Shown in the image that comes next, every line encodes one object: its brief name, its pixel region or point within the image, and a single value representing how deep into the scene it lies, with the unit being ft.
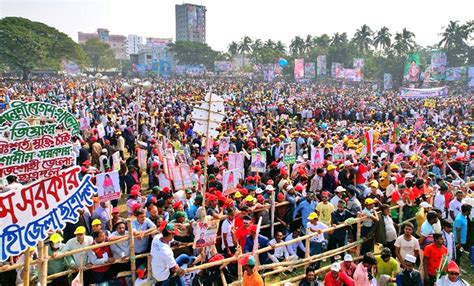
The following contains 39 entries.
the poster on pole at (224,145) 42.06
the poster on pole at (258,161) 35.96
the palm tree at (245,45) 298.76
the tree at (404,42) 209.61
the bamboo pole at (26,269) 13.04
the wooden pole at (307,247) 23.07
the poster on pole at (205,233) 20.47
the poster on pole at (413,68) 146.57
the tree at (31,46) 178.70
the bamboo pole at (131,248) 19.29
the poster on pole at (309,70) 199.52
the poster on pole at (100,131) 45.34
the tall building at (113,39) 588.50
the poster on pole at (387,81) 155.04
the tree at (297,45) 264.31
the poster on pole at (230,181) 30.25
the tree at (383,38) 230.48
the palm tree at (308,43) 262.88
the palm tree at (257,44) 290.76
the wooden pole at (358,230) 25.11
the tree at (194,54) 278.67
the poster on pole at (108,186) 25.99
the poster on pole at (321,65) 199.31
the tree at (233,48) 303.48
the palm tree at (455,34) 192.44
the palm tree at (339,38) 241.08
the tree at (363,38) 234.99
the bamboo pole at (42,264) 13.98
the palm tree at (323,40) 249.77
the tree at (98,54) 338.34
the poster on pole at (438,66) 146.82
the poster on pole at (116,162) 33.42
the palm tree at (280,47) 275.47
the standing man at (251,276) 19.31
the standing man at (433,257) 21.43
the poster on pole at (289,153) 35.81
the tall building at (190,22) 521.24
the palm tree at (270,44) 274.59
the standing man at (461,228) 26.32
